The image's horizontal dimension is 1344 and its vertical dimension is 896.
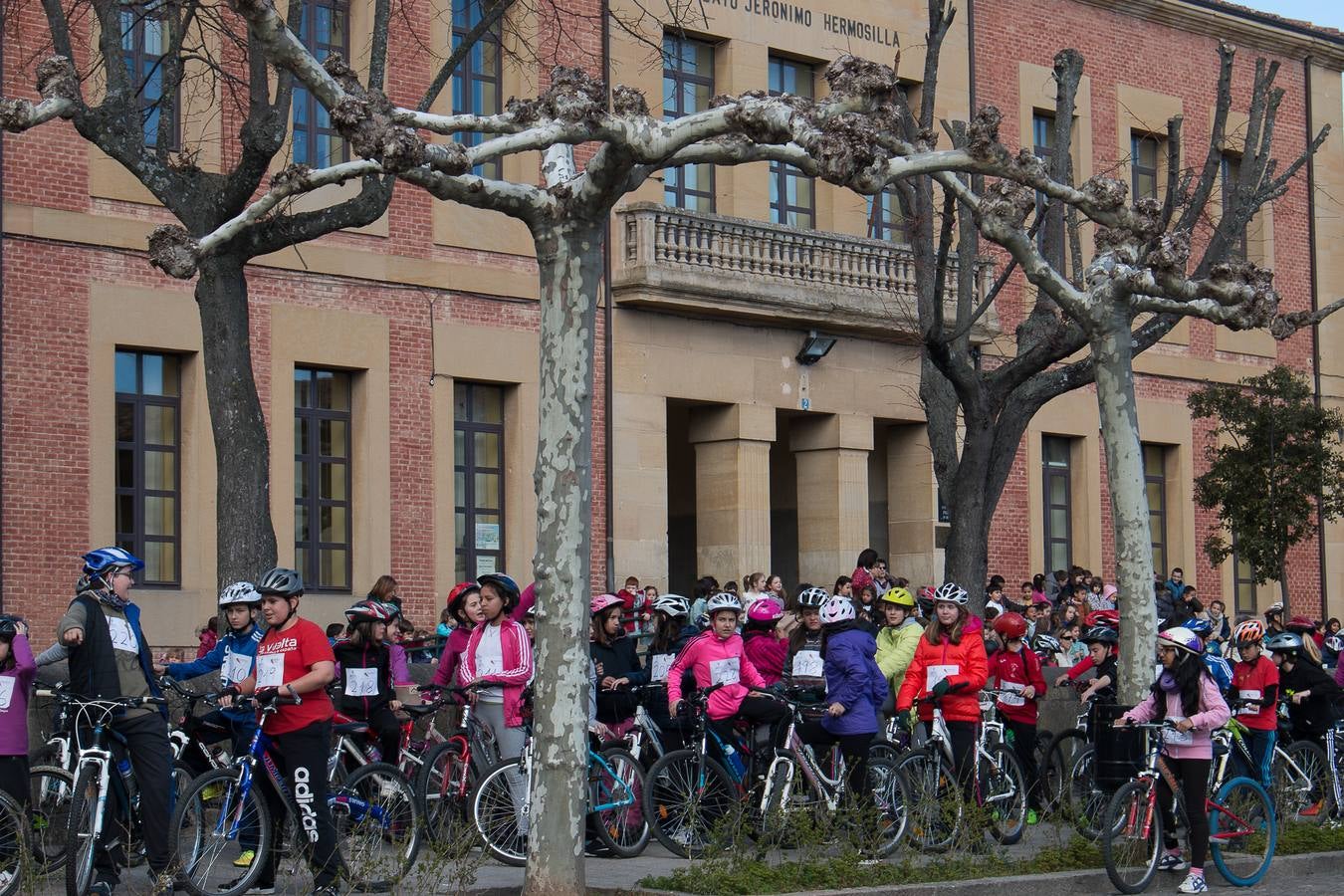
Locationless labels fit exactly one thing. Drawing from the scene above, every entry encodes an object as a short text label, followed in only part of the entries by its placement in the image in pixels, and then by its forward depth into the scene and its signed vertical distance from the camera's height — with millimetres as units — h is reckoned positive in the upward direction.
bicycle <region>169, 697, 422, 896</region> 11492 -1413
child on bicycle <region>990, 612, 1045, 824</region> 16812 -1007
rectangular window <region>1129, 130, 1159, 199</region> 34531 +6345
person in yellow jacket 15820 -567
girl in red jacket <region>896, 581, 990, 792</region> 15109 -804
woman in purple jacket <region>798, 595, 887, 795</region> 14312 -871
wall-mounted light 29516 +2875
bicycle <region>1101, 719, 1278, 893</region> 13422 -1762
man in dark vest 11641 -554
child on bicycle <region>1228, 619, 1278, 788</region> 16688 -1085
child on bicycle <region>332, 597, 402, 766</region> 14781 -784
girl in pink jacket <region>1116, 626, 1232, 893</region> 13539 -1036
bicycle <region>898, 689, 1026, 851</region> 14047 -1586
